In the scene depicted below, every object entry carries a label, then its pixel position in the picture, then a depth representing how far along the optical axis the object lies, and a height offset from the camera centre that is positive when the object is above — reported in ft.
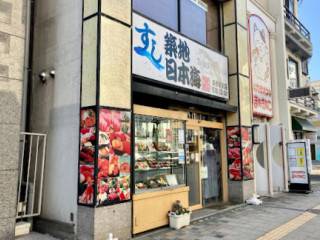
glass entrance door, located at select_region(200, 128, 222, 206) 29.70 -1.34
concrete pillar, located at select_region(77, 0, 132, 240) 16.96 +5.03
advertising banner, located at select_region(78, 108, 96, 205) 17.06 -0.18
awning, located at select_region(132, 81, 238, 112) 20.60 +4.86
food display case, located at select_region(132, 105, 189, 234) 20.15 -0.86
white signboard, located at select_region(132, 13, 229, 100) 21.67 +8.33
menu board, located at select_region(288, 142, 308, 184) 38.22 -1.11
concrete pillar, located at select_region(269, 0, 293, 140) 46.26 +13.61
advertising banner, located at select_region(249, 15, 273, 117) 38.88 +12.29
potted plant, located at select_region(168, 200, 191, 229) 20.93 -4.55
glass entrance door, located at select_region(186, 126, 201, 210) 27.45 -1.27
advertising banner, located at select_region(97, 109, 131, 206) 17.25 -0.18
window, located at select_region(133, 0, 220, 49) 25.55 +13.85
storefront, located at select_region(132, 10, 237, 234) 21.06 +2.65
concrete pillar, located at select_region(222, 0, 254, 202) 32.04 +9.92
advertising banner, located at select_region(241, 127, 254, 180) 31.98 +0.10
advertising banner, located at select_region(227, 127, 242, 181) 31.63 -0.01
